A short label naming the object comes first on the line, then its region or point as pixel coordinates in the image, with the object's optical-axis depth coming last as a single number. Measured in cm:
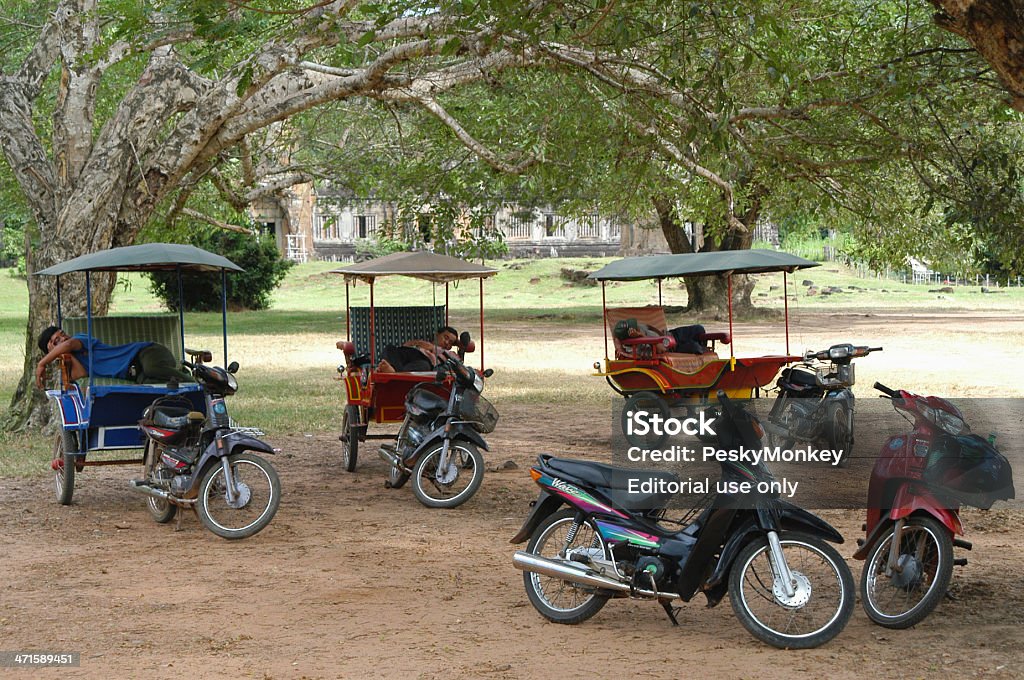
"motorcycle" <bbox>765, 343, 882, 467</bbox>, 1089
